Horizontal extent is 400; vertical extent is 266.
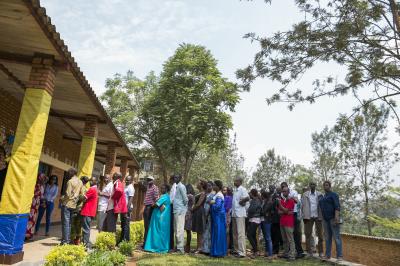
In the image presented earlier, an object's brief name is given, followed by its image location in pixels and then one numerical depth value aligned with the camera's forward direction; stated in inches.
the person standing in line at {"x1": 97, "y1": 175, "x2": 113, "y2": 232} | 346.3
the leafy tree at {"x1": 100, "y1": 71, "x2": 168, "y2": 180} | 1117.2
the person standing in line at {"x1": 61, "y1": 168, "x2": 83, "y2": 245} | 300.0
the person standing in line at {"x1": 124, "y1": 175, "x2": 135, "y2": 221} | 376.2
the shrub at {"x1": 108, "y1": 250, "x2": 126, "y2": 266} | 250.9
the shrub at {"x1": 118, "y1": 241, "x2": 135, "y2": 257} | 316.2
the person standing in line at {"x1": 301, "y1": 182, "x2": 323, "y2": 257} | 360.8
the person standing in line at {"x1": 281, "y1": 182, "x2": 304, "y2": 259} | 362.9
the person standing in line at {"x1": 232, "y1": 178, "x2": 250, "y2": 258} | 356.5
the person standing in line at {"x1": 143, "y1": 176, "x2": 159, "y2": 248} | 368.9
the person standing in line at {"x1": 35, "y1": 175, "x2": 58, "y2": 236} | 392.2
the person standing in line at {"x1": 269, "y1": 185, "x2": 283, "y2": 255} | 370.0
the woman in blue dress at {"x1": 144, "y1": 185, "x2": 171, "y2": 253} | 359.9
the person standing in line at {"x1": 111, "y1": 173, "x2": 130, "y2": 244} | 339.3
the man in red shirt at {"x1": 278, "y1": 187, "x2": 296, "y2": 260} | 352.5
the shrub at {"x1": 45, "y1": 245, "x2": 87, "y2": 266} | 181.9
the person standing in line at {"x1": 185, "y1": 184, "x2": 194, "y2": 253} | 385.6
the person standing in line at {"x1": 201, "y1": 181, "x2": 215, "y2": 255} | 365.7
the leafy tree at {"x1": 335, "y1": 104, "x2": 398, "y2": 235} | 988.6
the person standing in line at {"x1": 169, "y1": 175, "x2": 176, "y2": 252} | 366.3
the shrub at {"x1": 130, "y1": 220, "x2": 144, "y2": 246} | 398.0
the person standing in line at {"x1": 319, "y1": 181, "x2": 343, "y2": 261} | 333.1
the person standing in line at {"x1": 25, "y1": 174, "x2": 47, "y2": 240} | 336.6
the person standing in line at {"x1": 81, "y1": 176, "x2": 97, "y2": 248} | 315.0
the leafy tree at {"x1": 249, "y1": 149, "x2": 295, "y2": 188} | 1772.9
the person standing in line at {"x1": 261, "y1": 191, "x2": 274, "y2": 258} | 368.2
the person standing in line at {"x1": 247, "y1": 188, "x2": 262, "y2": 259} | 367.1
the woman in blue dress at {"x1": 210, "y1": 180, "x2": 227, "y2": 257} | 353.1
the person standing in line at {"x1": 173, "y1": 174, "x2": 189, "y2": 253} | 357.1
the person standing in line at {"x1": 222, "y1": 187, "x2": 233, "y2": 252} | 402.0
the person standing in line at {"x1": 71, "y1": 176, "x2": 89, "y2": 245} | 328.5
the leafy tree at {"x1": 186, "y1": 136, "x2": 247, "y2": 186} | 1402.6
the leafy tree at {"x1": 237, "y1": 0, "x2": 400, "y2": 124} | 290.2
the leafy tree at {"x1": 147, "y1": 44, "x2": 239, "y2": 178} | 872.9
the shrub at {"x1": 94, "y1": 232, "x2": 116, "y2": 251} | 303.2
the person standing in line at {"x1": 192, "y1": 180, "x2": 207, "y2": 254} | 368.5
